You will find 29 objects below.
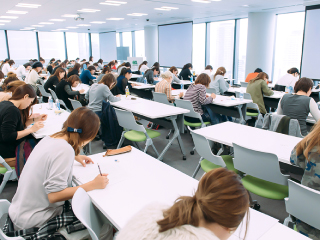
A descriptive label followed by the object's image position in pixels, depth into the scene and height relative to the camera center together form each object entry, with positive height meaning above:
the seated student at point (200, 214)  0.86 -0.53
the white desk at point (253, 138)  2.48 -0.85
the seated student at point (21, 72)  10.52 -0.52
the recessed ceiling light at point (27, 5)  7.54 +1.55
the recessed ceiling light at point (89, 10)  8.71 +1.57
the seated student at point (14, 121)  2.69 -0.64
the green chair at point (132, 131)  3.70 -1.00
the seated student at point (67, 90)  5.39 -0.64
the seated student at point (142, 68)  11.07 -0.42
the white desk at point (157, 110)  3.95 -0.81
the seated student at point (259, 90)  5.30 -0.66
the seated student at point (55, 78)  6.16 -0.47
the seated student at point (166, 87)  5.39 -0.60
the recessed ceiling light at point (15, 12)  8.77 +1.57
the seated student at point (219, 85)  6.39 -0.66
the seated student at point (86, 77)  8.07 -0.57
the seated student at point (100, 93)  4.53 -0.60
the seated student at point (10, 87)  3.44 -0.36
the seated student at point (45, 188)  1.57 -0.77
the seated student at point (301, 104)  3.33 -0.60
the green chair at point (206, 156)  2.54 -0.96
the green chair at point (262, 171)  2.15 -0.96
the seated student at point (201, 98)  4.57 -0.70
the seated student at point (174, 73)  7.67 -0.48
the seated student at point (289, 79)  6.67 -0.56
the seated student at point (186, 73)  8.83 -0.51
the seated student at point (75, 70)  7.65 -0.34
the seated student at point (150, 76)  8.59 -0.59
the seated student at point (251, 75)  7.13 -0.50
